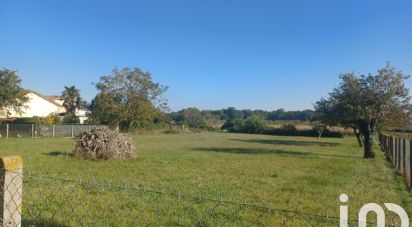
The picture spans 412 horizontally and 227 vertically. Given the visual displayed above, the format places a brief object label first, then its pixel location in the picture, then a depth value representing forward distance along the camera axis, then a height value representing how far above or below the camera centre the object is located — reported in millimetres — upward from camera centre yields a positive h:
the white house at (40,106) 59750 +2281
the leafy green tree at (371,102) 18500 +1016
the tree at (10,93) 42406 +3053
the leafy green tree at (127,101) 48625 +2536
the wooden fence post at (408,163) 9812 -1120
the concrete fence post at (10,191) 3404 -662
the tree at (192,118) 75938 +572
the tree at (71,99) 78312 +4517
